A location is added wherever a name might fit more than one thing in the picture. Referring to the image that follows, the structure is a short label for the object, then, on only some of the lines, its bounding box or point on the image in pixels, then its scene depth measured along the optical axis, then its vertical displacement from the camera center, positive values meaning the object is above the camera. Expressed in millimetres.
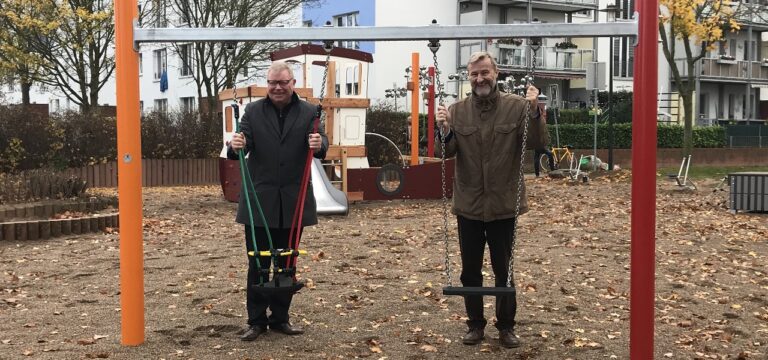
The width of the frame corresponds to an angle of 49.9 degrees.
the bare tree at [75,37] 21266 +2664
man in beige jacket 4828 -104
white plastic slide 12828 -944
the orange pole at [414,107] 14945 +525
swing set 4500 +52
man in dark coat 5082 -120
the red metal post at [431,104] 14344 +562
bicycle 22955 -666
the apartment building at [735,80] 37769 +2562
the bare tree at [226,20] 22391 +3223
